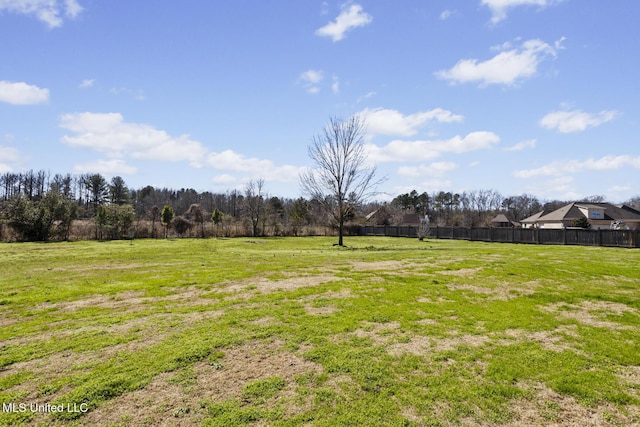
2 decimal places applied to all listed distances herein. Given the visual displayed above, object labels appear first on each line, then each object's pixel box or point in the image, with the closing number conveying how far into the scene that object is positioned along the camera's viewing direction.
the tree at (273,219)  38.00
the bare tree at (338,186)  24.88
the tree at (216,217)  35.62
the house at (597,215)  36.12
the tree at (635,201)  67.85
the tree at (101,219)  28.55
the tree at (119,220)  29.44
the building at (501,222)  56.95
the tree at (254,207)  37.00
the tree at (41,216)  26.77
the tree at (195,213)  43.25
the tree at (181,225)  34.94
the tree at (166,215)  33.22
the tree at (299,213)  41.66
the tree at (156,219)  32.25
